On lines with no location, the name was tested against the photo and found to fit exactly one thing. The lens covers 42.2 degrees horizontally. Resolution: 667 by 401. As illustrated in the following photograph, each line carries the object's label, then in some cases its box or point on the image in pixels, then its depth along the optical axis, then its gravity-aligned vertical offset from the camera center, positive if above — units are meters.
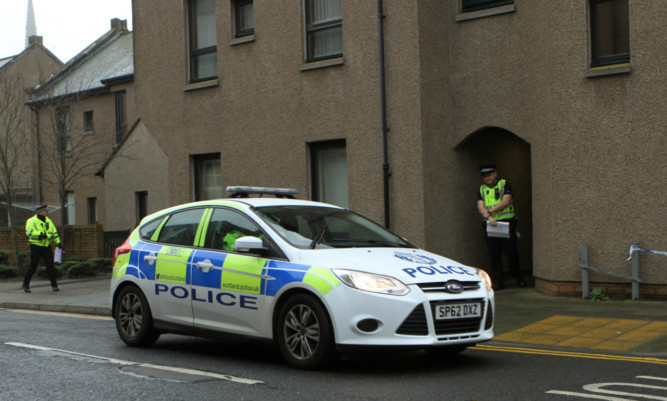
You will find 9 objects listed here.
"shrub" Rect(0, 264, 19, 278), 21.48 -1.83
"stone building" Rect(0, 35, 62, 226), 24.56 +2.89
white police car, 7.12 -0.85
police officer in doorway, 13.56 -0.48
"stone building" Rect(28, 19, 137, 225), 32.97 +2.97
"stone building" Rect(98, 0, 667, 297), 11.99 +1.24
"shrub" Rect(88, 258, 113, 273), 20.60 -1.67
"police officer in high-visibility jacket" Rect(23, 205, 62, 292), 17.61 -0.88
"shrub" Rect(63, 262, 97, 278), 20.11 -1.75
